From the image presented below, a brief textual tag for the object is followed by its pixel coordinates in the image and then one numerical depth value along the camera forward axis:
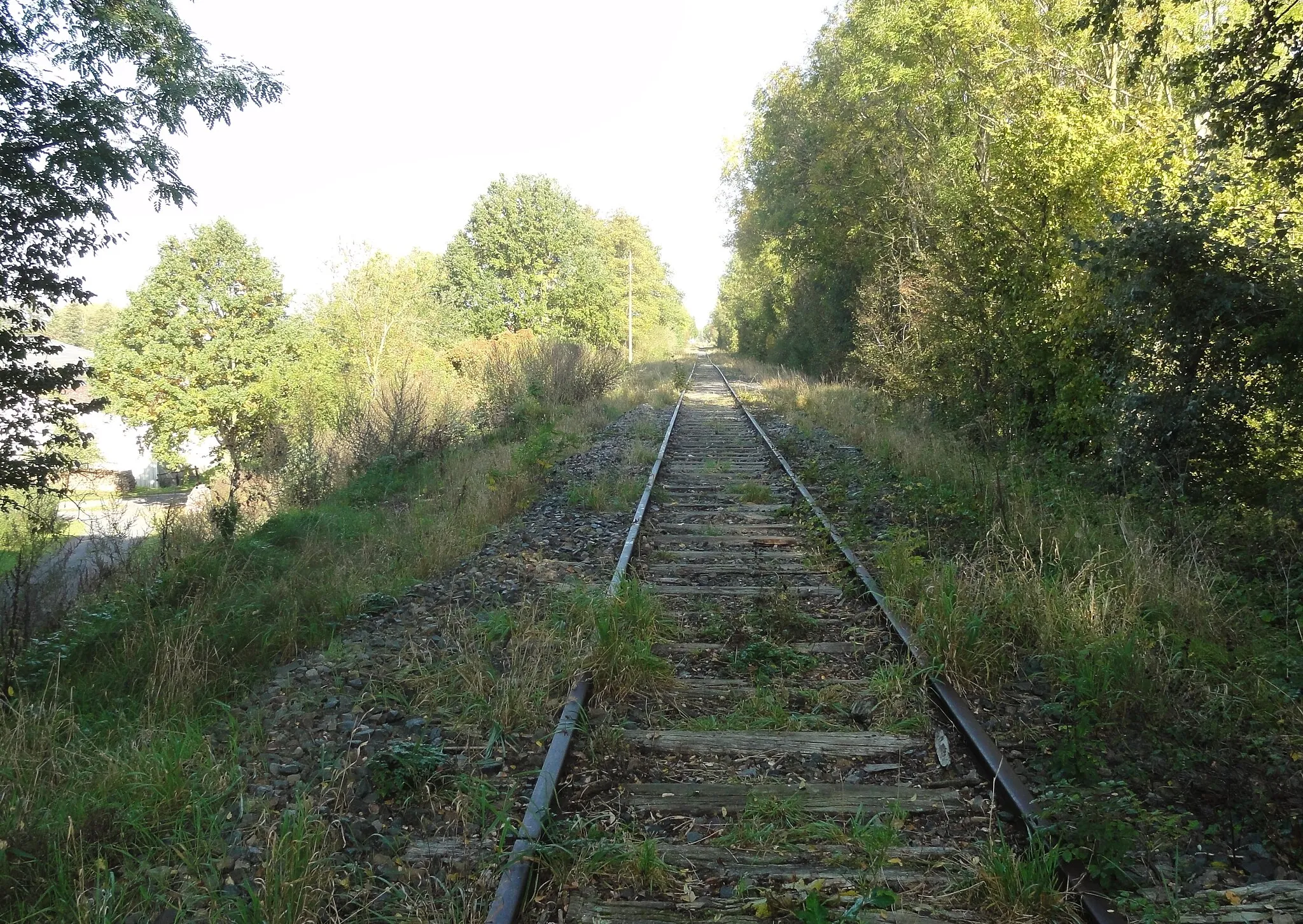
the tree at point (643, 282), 53.41
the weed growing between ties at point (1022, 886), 2.48
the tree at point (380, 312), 38.66
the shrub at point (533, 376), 18.25
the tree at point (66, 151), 6.64
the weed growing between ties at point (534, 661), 3.92
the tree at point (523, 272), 38.03
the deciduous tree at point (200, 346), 38.97
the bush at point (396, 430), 13.98
